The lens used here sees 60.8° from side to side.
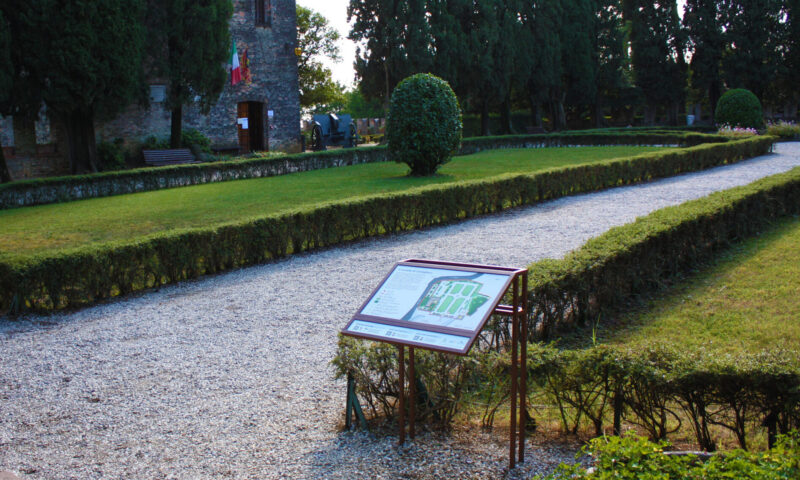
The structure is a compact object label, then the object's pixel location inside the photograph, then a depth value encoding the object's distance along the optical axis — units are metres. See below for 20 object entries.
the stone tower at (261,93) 24.95
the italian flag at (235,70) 23.75
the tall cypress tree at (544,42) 35.06
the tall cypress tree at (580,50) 37.12
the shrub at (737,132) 24.08
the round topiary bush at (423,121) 16.11
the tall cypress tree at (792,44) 38.06
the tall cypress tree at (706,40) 37.88
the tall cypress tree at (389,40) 29.38
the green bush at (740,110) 27.52
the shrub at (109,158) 21.06
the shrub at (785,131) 26.41
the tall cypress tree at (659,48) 39.31
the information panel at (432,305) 3.01
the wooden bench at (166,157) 21.58
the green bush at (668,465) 2.29
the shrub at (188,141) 22.44
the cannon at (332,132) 30.03
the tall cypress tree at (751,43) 37.00
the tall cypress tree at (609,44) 38.81
